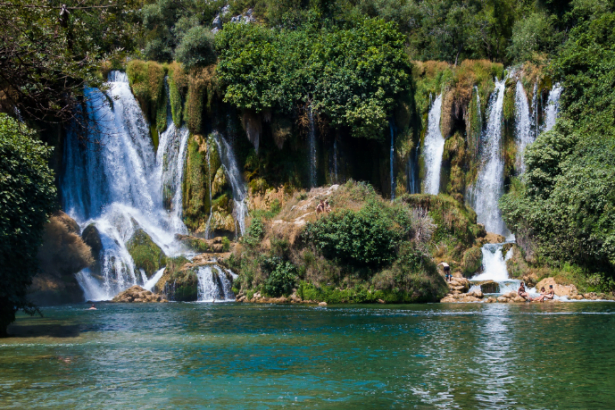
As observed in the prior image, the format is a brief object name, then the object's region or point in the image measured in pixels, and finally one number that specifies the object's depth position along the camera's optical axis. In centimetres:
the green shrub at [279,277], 3484
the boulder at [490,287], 3492
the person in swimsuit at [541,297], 3238
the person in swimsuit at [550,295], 3281
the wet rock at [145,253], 4066
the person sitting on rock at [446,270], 3692
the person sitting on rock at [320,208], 3574
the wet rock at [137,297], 3672
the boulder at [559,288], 3379
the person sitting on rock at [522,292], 3272
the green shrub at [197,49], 4719
